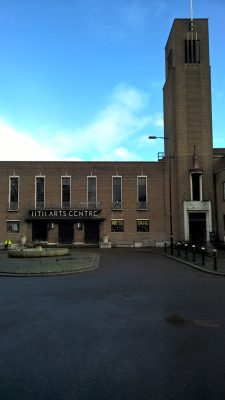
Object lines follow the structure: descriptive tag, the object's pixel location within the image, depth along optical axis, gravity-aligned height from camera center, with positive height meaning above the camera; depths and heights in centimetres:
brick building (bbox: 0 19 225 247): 4250 +527
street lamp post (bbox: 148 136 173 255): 3118 +821
